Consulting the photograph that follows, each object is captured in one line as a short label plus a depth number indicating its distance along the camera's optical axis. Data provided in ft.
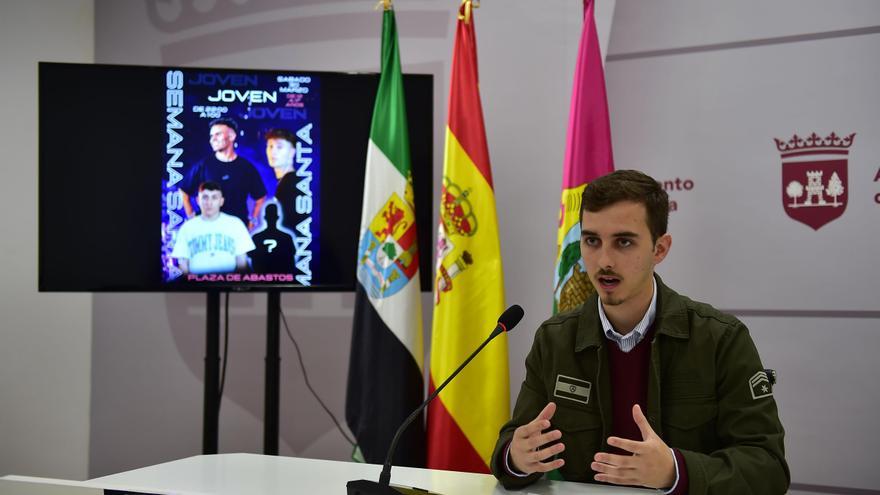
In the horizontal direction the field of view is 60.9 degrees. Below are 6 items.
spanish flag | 9.50
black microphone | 4.43
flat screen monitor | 9.86
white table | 4.97
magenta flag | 9.29
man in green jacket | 5.53
